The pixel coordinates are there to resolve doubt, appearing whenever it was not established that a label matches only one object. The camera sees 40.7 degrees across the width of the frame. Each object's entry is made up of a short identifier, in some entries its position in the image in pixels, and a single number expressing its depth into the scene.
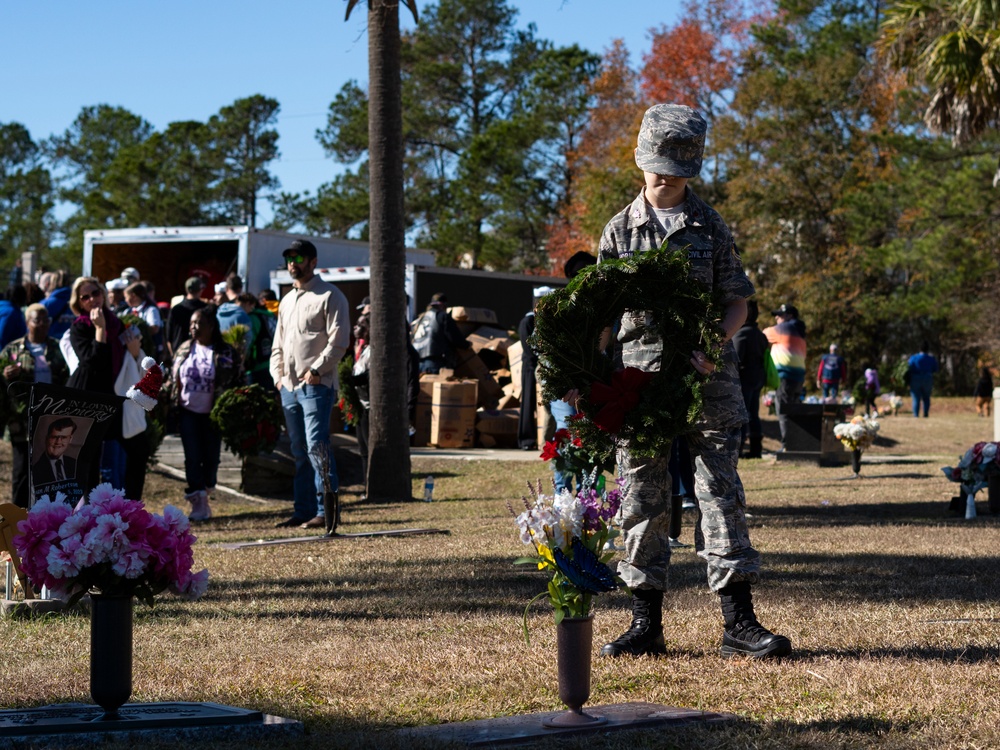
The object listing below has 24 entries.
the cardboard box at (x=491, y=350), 21.80
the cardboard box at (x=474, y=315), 22.97
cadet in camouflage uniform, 5.46
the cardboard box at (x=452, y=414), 18.72
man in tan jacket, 10.55
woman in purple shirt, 12.14
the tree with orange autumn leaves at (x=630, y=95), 43.97
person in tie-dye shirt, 18.73
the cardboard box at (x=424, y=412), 18.89
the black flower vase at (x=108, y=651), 4.38
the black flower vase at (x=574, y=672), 4.32
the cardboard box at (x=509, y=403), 20.12
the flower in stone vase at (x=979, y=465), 11.28
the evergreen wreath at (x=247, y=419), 12.92
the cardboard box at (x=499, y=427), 19.08
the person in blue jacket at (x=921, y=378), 31.84
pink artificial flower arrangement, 4.33
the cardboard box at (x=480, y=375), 20.31
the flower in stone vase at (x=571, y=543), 4.41
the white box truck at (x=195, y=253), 22.22
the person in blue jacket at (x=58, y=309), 14.37
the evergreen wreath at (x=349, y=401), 14.87
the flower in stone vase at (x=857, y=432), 15.12
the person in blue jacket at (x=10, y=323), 13.39
